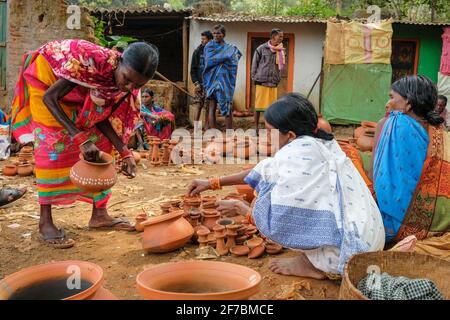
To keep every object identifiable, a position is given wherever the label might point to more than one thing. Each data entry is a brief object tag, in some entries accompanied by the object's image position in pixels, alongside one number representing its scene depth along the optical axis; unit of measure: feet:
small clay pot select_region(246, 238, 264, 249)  11.16
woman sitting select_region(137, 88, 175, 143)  27.37
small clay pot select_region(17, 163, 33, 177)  20.60
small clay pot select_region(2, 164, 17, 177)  20.71
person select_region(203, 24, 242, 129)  31.96
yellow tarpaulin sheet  33.88
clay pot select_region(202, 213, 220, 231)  12.35
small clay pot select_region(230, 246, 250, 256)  11.17
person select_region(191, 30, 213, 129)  33.24
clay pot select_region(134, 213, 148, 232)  13.30
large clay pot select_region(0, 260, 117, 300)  6.38
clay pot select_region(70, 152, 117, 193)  11.07
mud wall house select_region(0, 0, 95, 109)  27.45
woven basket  7.78
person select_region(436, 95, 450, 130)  25.89
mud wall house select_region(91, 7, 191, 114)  36.32
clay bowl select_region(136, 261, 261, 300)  6.50
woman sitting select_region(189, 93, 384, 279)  8.76
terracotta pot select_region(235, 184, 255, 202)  14.42
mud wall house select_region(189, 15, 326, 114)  38.78
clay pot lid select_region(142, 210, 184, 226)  11.19
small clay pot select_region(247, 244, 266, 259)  11.01
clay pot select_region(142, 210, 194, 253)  11.18
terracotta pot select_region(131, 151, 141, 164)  23.28
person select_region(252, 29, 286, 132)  31.86
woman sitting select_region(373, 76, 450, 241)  10.26
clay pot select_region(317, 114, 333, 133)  21.41
